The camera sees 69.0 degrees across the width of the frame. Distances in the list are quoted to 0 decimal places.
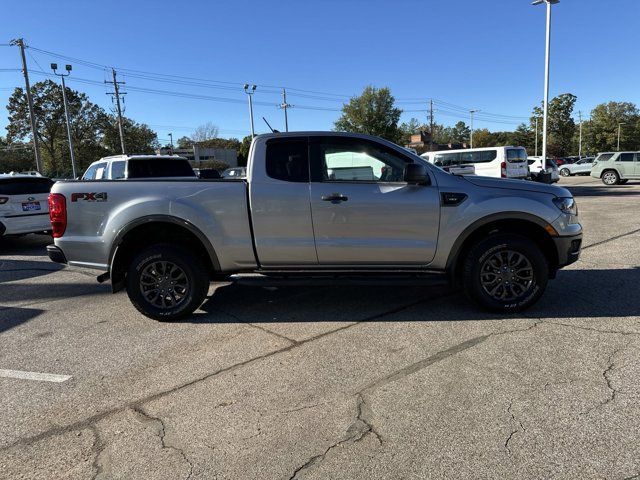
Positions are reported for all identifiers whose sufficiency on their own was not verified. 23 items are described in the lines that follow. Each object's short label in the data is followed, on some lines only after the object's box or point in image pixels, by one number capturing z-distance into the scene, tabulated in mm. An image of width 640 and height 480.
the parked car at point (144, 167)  11344
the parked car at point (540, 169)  24828
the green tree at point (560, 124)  77125
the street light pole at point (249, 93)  51281
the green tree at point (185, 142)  115094
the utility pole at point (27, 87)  35156
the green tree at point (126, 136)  61156
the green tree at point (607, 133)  89125
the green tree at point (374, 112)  54719
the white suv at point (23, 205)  9562
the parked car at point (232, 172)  23958
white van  19969
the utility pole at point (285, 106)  60906
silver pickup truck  4715
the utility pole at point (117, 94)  50816
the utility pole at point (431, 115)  91244
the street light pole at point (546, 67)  24609
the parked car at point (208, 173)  16688
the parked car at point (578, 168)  39625
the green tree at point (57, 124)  56219
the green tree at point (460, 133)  162125
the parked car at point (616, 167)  24328
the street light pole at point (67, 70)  41656
